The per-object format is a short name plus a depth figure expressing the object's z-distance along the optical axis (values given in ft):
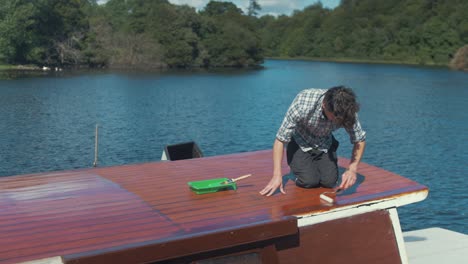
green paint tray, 17.84
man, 15.87
